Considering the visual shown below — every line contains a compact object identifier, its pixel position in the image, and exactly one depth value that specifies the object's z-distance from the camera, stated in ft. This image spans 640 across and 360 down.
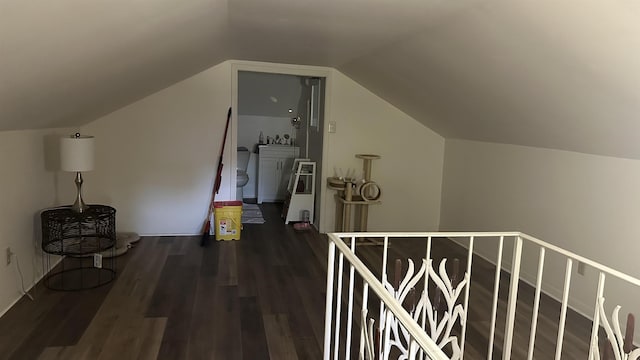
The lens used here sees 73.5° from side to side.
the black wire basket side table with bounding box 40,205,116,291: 9.86
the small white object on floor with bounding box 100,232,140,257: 12.28
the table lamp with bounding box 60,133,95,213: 9.91
